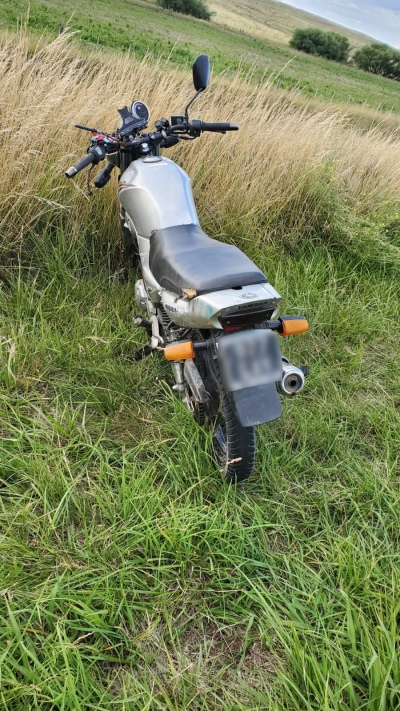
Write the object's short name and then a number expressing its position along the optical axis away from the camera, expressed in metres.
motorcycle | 1.51
